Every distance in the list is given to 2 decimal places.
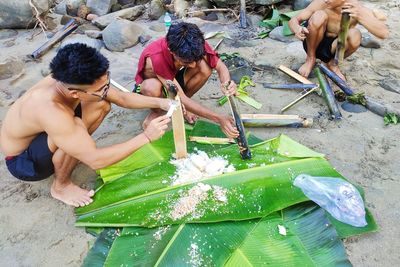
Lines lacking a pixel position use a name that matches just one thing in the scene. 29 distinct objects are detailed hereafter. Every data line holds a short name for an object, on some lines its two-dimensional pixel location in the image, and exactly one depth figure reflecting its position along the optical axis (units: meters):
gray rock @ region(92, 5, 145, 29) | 6.11
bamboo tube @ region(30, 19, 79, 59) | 5.21
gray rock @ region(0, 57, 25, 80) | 4.81
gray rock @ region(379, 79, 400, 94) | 3.95
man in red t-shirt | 2.85
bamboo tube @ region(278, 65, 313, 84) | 4.12
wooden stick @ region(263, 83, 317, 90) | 3.99
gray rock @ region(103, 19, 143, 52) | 5.32
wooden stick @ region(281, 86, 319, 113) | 3.77
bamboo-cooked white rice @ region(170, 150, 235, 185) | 2.67
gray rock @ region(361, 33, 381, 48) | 4.76
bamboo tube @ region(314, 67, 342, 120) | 3.61
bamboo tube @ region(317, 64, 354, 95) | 3.82
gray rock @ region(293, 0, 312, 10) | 5.86
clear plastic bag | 2.38
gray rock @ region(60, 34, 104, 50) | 5.37
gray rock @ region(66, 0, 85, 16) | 6.77
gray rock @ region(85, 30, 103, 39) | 5.63
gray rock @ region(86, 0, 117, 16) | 6.74
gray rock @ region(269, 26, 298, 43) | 5.18
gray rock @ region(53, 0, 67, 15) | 6.89
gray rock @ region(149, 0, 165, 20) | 6.49
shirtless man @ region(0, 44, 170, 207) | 2.26
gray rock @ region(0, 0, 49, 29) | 6.00
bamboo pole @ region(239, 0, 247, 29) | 5.82
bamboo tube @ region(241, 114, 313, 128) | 3.48
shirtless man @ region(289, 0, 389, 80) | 3.79
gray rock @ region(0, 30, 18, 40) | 5.96
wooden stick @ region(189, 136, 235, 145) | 3.15
